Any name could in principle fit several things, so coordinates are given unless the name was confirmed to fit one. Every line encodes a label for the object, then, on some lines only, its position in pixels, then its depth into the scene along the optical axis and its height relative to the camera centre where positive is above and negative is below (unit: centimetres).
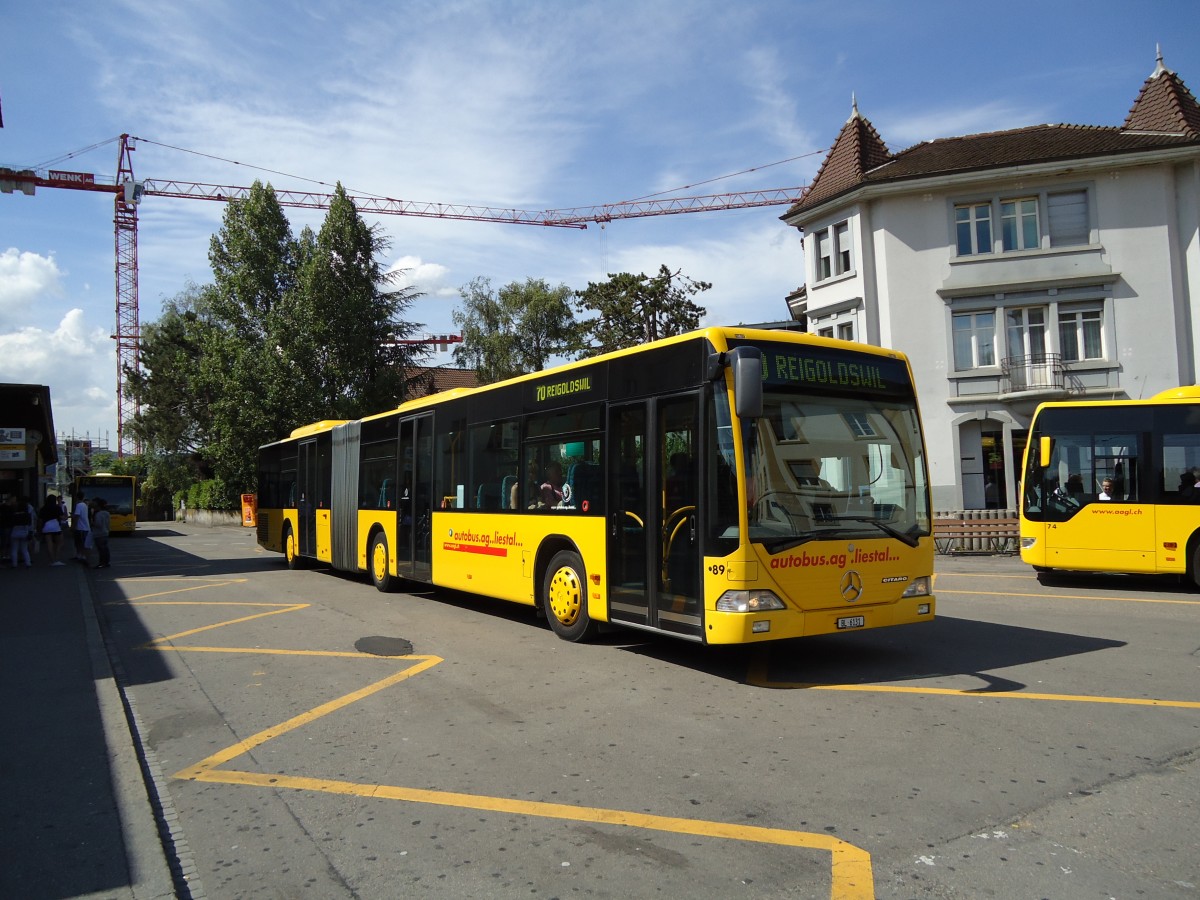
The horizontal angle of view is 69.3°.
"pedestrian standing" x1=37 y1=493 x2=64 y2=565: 2214 -50
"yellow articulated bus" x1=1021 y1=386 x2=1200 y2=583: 1358 -15
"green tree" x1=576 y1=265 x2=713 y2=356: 4141 +873
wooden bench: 2052 -131
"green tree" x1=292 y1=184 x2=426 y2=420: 4066 +828
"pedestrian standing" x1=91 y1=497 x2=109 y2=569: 2186 -65
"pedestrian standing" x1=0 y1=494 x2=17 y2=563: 2361 -53
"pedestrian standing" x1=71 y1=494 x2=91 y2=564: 2255 -53
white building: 2575 +633
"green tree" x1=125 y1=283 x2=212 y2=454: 5268 +674
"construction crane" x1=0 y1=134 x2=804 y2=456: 6906 +2700
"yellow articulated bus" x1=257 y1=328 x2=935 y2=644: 742 -3
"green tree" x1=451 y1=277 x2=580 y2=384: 5138 +986
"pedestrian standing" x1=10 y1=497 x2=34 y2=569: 2173 -70
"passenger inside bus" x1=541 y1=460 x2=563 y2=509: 999 +8
